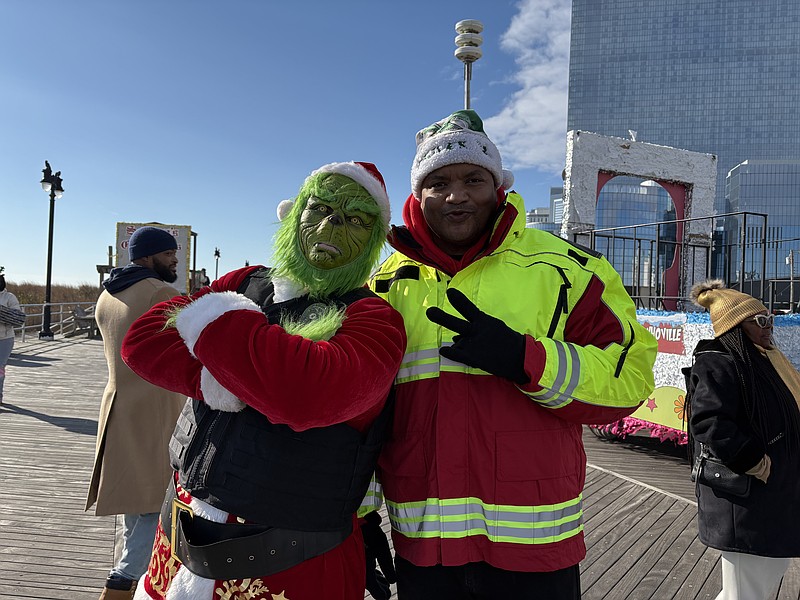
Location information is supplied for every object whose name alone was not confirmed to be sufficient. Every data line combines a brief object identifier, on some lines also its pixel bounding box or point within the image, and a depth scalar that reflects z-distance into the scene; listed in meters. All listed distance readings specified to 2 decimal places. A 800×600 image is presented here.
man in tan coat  2.67
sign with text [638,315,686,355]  5.39
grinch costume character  1.23
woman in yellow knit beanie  2.28
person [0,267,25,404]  6.71
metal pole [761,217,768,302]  5.27
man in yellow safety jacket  1.48
